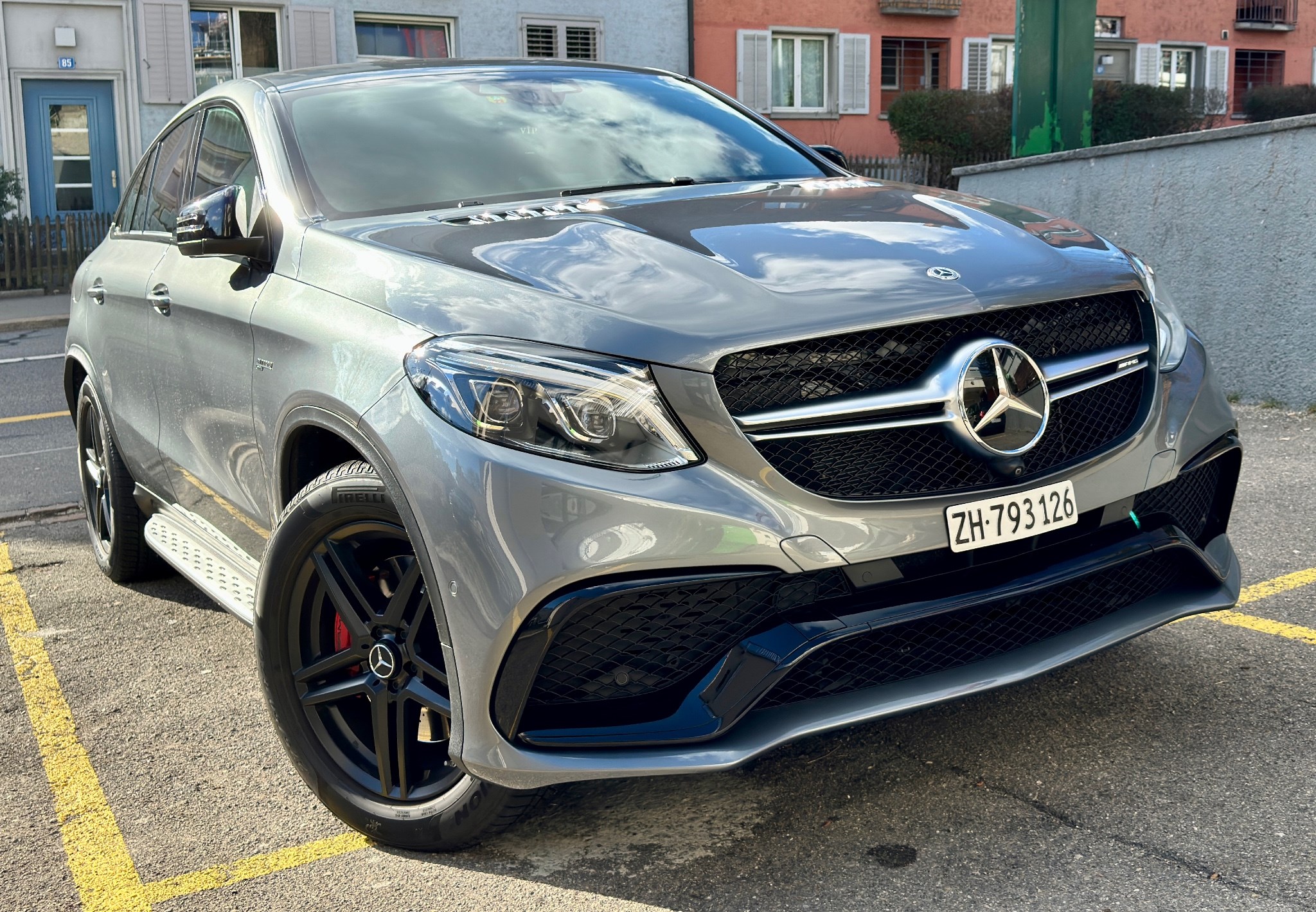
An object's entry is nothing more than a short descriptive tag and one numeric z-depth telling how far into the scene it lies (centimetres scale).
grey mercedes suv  235
